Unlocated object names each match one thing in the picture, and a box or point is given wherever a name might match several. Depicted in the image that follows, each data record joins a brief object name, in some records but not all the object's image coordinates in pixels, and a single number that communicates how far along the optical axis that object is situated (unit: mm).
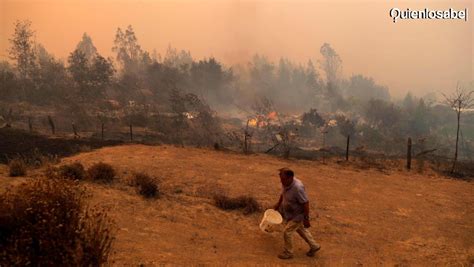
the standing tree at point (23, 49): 57656
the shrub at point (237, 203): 10188
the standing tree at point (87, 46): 99206
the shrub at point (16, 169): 11050
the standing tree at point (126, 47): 92244
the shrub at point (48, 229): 4172
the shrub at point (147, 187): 10547
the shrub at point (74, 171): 11260
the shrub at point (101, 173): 11489
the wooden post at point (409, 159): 18406
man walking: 7125
